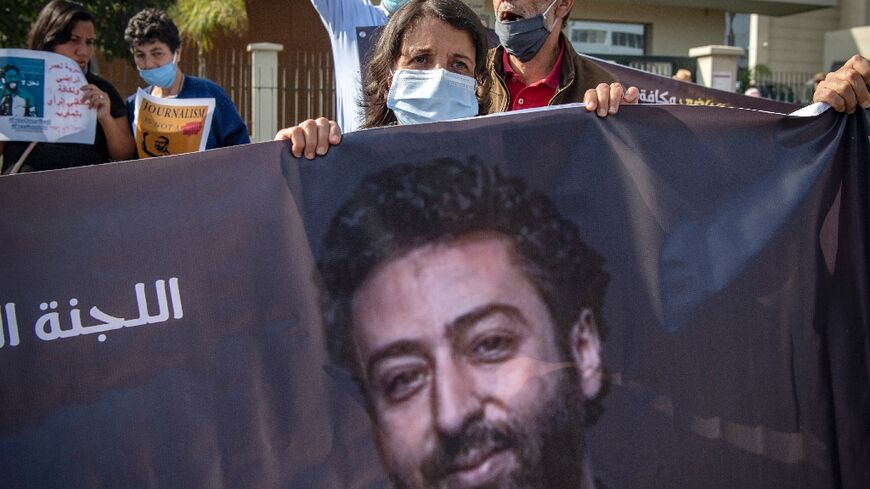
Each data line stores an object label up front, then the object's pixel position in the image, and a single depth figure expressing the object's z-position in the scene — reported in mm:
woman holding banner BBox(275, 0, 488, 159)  2840
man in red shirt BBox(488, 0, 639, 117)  3217
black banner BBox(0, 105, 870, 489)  2260
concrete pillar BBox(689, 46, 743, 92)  15133
